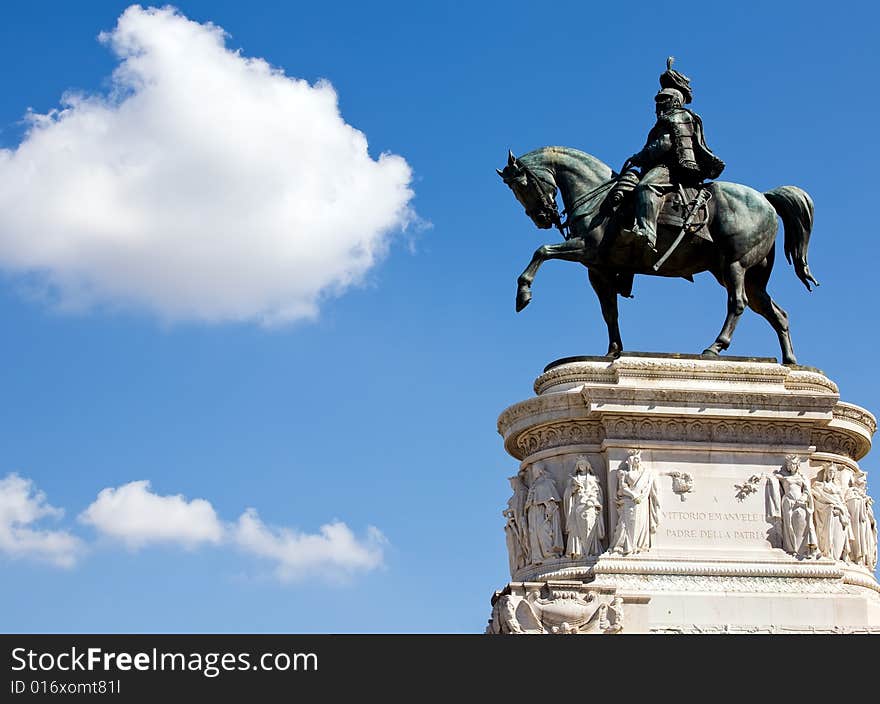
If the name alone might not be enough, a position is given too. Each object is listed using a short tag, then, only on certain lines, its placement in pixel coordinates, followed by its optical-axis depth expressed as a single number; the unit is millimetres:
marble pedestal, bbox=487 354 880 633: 28219
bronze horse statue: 31453
